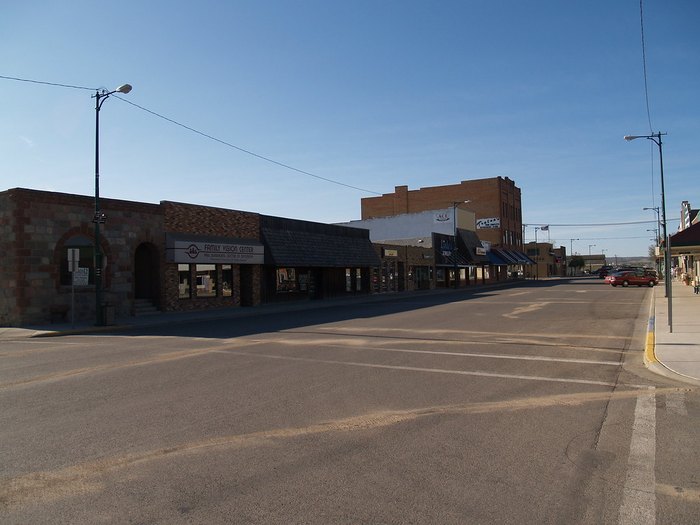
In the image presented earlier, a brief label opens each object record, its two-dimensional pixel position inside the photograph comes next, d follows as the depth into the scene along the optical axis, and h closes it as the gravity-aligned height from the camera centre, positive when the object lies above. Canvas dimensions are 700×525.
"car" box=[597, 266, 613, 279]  84.24 -0.50
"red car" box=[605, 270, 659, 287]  49.69 -0.95
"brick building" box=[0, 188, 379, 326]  20.47 +1.03
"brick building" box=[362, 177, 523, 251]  76.50 +10.63
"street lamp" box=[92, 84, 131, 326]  20.33 +2.72
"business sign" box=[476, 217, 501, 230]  75.91 +6.93
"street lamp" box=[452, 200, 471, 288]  54.56 +2.57
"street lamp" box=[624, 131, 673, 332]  14.76 +1.84
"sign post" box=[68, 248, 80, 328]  19.12 +0.71
